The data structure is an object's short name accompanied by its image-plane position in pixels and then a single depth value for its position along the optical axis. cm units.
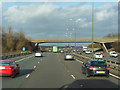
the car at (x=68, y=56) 3896
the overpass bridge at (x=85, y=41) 9194
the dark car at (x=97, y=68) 1474
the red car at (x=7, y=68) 1387
